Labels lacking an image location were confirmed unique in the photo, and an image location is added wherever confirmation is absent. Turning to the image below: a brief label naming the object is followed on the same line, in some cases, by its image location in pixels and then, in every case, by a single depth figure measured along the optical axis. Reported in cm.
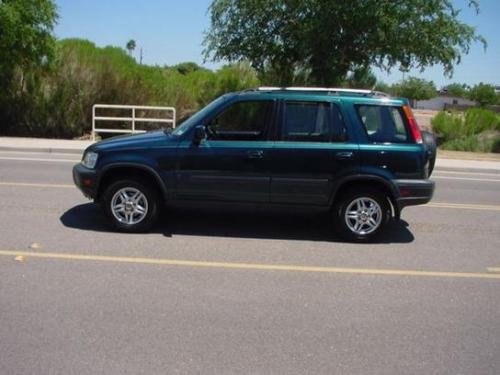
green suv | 705
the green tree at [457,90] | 11837
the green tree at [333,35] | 1920
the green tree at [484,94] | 9356
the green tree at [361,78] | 2231
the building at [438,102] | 10195
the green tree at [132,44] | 11652
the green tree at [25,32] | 1694
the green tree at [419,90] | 8440
